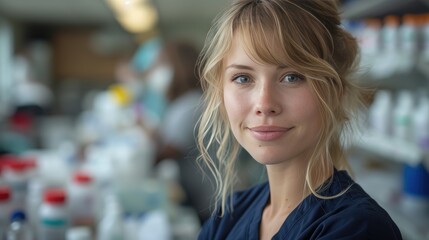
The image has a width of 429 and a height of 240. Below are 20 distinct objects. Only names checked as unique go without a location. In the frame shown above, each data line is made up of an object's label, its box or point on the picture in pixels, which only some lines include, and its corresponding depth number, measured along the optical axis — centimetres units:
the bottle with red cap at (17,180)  170
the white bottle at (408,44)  204
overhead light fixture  608
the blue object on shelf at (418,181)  224
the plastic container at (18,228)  148
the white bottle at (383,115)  223
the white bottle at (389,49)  219
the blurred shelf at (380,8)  210
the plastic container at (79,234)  165
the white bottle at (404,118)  201
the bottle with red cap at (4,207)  156
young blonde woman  88
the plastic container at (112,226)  169
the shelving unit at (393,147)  177
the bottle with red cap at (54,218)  157
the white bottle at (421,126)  182
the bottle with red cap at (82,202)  189
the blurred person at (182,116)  291
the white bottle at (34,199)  175
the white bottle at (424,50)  191
